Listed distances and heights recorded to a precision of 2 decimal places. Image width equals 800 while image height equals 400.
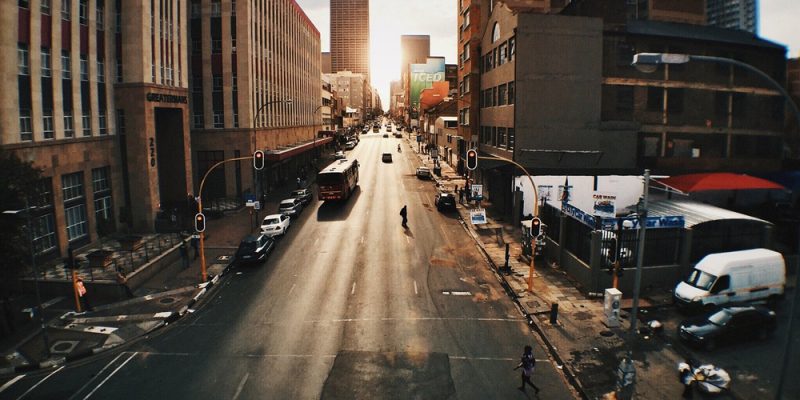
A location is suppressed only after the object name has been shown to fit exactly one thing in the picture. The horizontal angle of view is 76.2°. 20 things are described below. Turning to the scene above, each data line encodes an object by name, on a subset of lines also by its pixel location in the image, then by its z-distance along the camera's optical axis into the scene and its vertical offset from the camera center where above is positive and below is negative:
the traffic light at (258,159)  30.09 -0.32
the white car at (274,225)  37.95 -5.38
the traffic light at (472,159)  26.18 -0.29
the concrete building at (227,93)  53.69 +6.50
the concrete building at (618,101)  40.72 +4.43
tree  20.62 -2.66
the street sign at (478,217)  35.94 -4.49
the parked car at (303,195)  49.99 -4.11
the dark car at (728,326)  19.69 -6.80
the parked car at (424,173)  71.31 -2.74
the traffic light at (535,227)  26.14 -3.77
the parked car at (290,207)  44.34 -4.70
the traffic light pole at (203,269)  28.70 -6.47
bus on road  48.34 -2.80
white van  23.02 -5.83
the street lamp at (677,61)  11.86 +2.16
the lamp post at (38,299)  20.05 -5.74
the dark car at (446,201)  48.56 -4.57
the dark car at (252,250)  31.36 -6.00
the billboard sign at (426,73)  173.25 +27.31
